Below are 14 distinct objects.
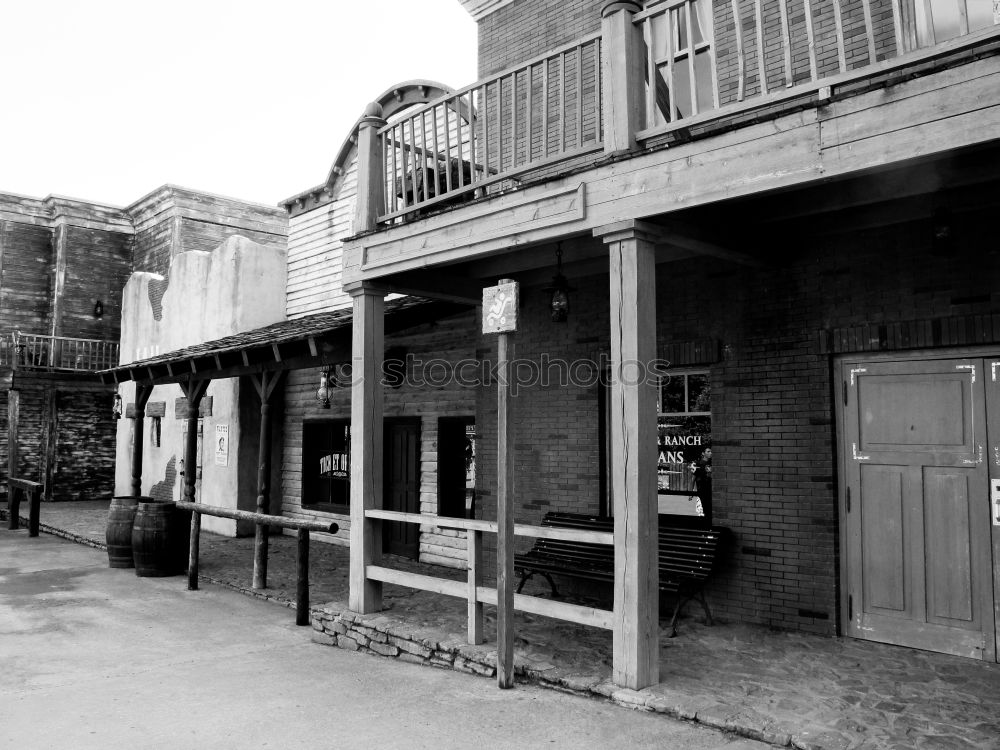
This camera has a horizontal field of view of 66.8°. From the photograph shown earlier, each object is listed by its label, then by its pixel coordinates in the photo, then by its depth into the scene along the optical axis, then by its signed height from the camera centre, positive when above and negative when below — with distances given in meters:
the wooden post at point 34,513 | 13.35 -1.58
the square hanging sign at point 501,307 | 4.89 +0.76
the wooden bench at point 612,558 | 6.04 -1.16
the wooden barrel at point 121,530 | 9.95 -1.40
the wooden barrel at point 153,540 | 9.27 -1.42
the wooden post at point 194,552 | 8.64 -1.47
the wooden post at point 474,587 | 5.64 -1.21
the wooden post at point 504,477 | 4.94 -0.35
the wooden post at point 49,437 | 19.56 -0.36
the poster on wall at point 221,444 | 13.06 -0.36
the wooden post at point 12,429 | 18.20 -0.15
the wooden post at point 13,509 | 14.54 -1.65
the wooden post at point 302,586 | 7.12 -1.52
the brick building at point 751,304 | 4.38 +0.98
